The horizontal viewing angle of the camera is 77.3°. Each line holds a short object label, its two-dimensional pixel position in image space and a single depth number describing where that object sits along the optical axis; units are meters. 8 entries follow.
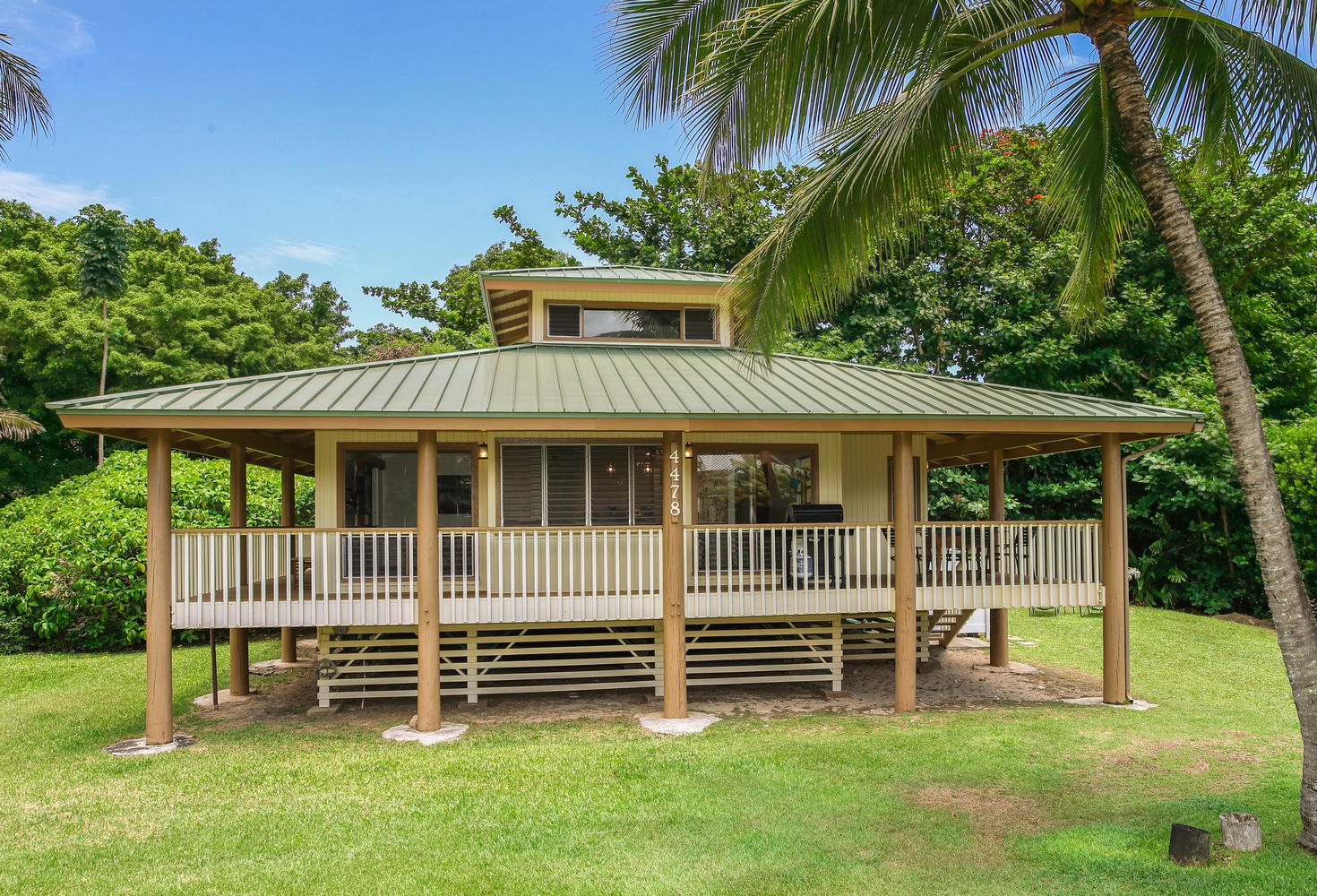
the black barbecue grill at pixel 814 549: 10.29
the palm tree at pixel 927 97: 6.32
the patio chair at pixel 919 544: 10.80
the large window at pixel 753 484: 11.90
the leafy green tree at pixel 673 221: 25.00
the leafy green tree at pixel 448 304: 28.61
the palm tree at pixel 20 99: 11.13
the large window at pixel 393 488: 11.35
